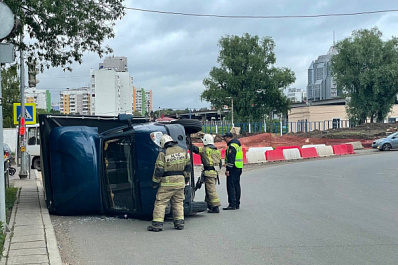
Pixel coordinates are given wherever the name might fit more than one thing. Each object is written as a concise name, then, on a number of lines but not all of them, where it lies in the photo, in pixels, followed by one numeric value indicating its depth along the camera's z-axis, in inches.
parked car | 1467.8
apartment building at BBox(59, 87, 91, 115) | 5787.4
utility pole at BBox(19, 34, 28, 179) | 780.3
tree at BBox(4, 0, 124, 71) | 452.1
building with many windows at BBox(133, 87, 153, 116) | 5665.4
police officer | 440.8
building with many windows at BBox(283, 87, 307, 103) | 7583.7
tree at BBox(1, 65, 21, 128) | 1657.4
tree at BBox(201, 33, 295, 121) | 3053.6
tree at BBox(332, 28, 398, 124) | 2309.9
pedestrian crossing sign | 788.6
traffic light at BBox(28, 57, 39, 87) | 723.0
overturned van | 363.3
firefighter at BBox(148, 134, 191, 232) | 341.4
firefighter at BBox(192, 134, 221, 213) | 418.9
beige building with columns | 3516.2
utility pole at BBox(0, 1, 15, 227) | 301.1
